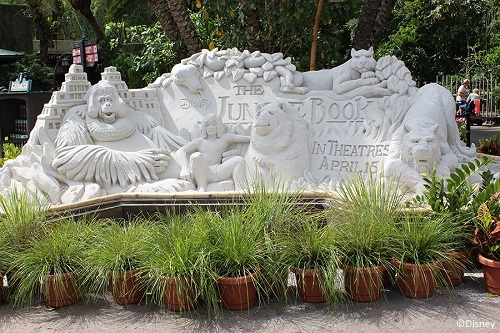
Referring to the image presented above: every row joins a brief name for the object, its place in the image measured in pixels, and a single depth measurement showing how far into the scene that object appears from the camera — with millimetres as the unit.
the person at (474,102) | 11377
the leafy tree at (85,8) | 14023
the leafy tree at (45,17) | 17109
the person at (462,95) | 12793
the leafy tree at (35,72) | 15805
